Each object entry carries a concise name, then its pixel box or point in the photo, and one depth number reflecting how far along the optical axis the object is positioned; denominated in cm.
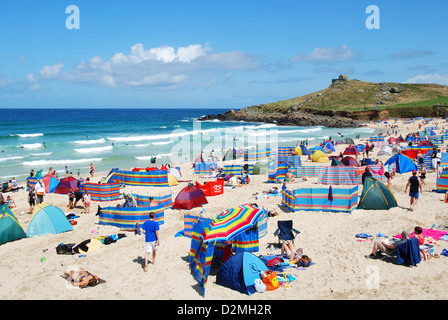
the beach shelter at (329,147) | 3136
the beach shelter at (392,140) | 3287
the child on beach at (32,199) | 1495
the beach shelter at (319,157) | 2445
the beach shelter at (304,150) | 2820
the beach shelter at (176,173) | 2216
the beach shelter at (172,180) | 1986
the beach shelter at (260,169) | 2125
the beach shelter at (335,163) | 2064
